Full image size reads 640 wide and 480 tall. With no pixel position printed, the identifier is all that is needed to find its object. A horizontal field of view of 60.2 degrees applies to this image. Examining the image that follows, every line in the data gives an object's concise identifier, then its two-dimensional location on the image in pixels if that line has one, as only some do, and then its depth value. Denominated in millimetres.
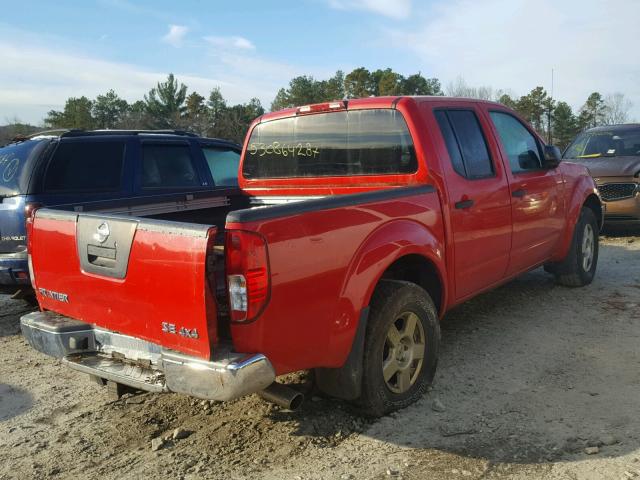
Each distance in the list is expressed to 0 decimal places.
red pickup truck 2621
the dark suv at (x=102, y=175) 4666
